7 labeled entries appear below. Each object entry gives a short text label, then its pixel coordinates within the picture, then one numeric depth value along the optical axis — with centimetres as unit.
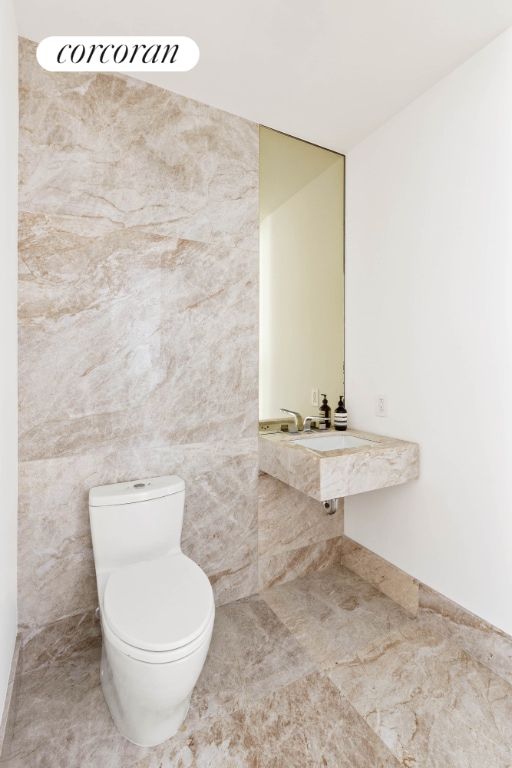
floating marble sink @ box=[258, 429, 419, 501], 163
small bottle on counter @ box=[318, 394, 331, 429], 225
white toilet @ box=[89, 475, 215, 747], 113
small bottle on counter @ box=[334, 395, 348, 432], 220
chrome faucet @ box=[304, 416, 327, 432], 216
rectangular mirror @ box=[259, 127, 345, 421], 206
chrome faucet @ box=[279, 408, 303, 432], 215
